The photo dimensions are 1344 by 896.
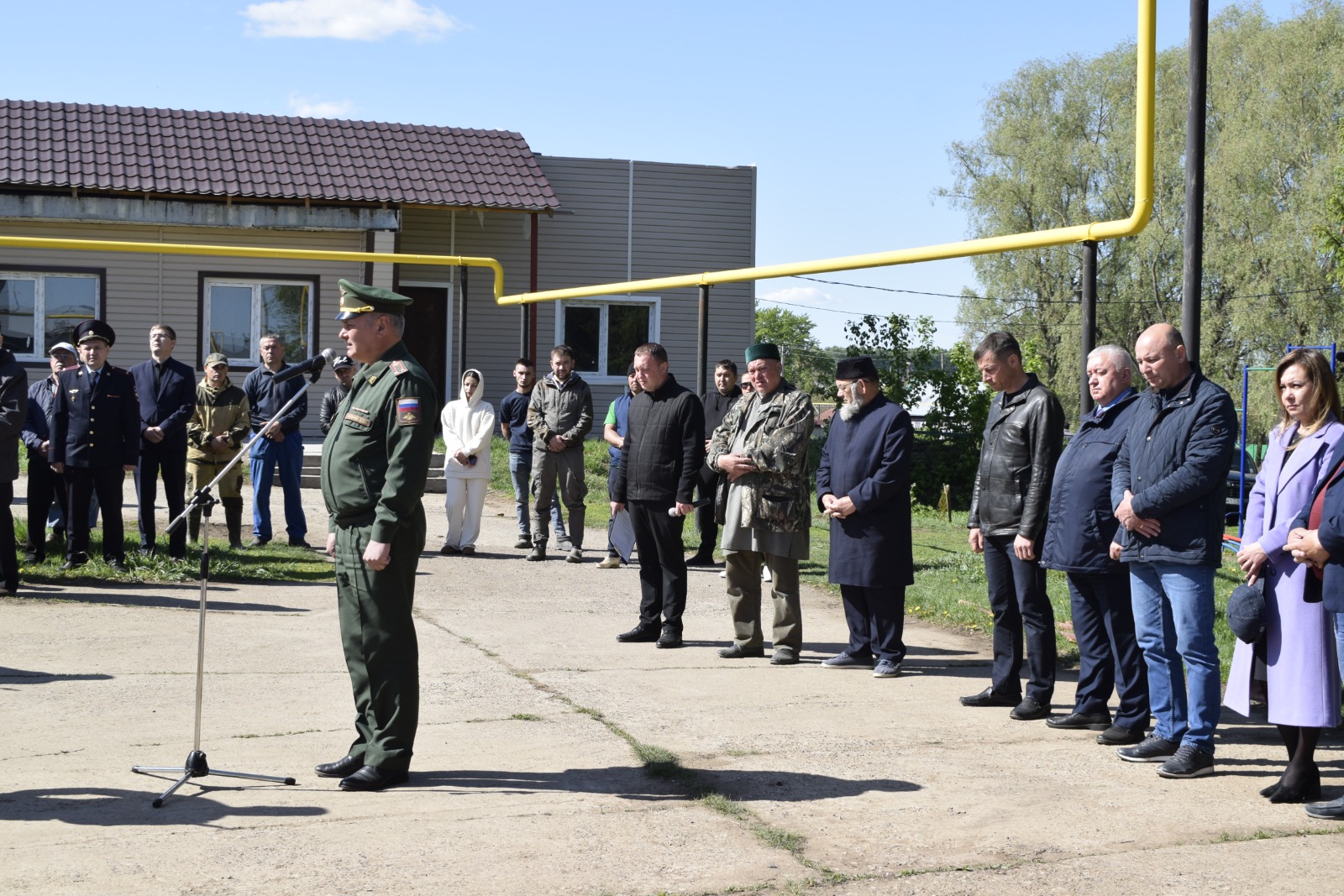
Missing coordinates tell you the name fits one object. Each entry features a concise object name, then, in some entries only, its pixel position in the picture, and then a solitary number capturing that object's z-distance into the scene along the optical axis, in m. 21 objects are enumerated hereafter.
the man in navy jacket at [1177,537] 5.99
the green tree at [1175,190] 40.03
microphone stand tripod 5.55
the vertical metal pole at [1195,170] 6.90
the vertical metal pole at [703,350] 11.83
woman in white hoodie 13.05
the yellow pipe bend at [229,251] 15.02
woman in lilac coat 5.52
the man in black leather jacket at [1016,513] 7.13
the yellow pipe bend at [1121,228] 7.34
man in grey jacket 12.84
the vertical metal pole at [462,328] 17.14
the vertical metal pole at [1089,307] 7.54
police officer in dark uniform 10.81
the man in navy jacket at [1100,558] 6.64
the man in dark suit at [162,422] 11.73
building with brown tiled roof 21.28
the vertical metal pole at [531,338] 17.43
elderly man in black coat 8.13
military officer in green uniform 5.61
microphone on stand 6.02
